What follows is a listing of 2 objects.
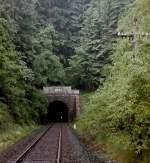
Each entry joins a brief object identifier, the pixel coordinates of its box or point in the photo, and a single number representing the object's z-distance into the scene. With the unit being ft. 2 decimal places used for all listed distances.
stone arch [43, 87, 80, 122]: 201.98
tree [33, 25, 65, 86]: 220.43
